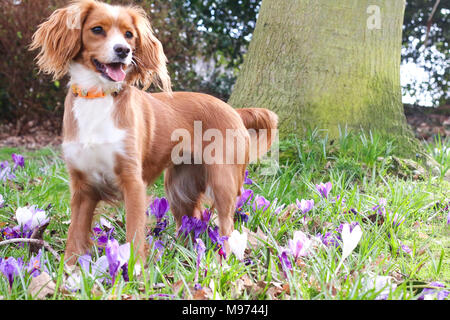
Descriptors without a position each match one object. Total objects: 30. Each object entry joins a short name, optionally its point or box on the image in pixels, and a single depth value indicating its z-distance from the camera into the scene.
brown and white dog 2.56
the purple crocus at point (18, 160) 4.26
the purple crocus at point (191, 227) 2.75
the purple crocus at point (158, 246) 2.48
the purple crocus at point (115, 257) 2.01
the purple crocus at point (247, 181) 3.55
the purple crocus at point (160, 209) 2.95
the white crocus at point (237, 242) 2.22
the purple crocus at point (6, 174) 3.92
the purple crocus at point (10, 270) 2.03
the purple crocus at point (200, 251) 2.25
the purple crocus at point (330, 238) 2.59
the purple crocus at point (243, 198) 3.12
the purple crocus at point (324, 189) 3.30
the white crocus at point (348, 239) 2.16
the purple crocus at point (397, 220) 2.98
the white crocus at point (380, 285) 1.89
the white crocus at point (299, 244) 2.23
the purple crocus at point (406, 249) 2.66
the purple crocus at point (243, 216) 3.00
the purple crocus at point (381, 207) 3.07
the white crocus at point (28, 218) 2.68
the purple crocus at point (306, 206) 2.96
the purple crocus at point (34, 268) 2.11
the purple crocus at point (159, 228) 2.86
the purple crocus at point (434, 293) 1.90
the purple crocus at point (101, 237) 2.58
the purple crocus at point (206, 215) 3.07
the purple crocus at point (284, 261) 2.20
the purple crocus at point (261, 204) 3.10
